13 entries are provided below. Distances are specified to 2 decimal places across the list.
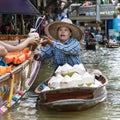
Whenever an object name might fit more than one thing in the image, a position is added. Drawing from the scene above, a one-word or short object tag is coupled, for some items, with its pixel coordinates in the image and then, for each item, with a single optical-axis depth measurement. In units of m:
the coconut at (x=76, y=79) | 8.87
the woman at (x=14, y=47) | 6.99
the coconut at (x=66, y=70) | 9.38
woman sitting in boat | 9.72
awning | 16.15
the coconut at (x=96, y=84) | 9.07
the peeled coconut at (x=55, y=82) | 8.95
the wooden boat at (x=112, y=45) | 38.06
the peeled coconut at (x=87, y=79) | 9.01
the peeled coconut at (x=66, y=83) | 8.82
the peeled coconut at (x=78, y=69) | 9.40
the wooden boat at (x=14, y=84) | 8.14
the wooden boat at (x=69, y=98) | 8.70
